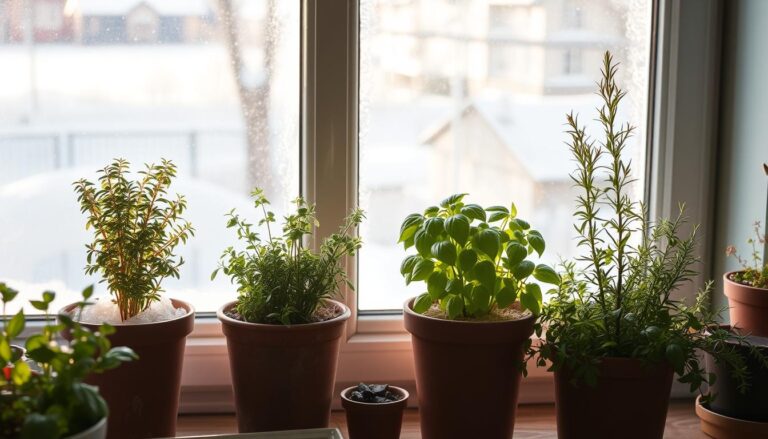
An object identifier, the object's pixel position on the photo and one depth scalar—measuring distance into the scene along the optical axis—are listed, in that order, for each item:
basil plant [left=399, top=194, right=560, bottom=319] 1.61
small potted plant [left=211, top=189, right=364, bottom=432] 1.63
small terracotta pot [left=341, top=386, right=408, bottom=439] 1.65
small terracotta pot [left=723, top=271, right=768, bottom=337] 1.69
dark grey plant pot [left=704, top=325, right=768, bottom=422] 1.62
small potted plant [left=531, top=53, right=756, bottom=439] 1.57
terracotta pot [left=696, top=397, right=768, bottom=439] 1.65
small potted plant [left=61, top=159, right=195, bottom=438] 1.59
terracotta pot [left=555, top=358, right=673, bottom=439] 1.57
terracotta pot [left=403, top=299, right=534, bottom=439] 1.62
